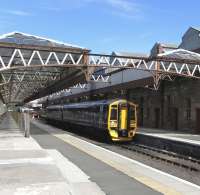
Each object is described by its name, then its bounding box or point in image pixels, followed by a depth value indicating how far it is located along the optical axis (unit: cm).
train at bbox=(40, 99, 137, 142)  2830
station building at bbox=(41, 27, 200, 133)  3622
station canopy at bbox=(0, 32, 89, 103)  2866
